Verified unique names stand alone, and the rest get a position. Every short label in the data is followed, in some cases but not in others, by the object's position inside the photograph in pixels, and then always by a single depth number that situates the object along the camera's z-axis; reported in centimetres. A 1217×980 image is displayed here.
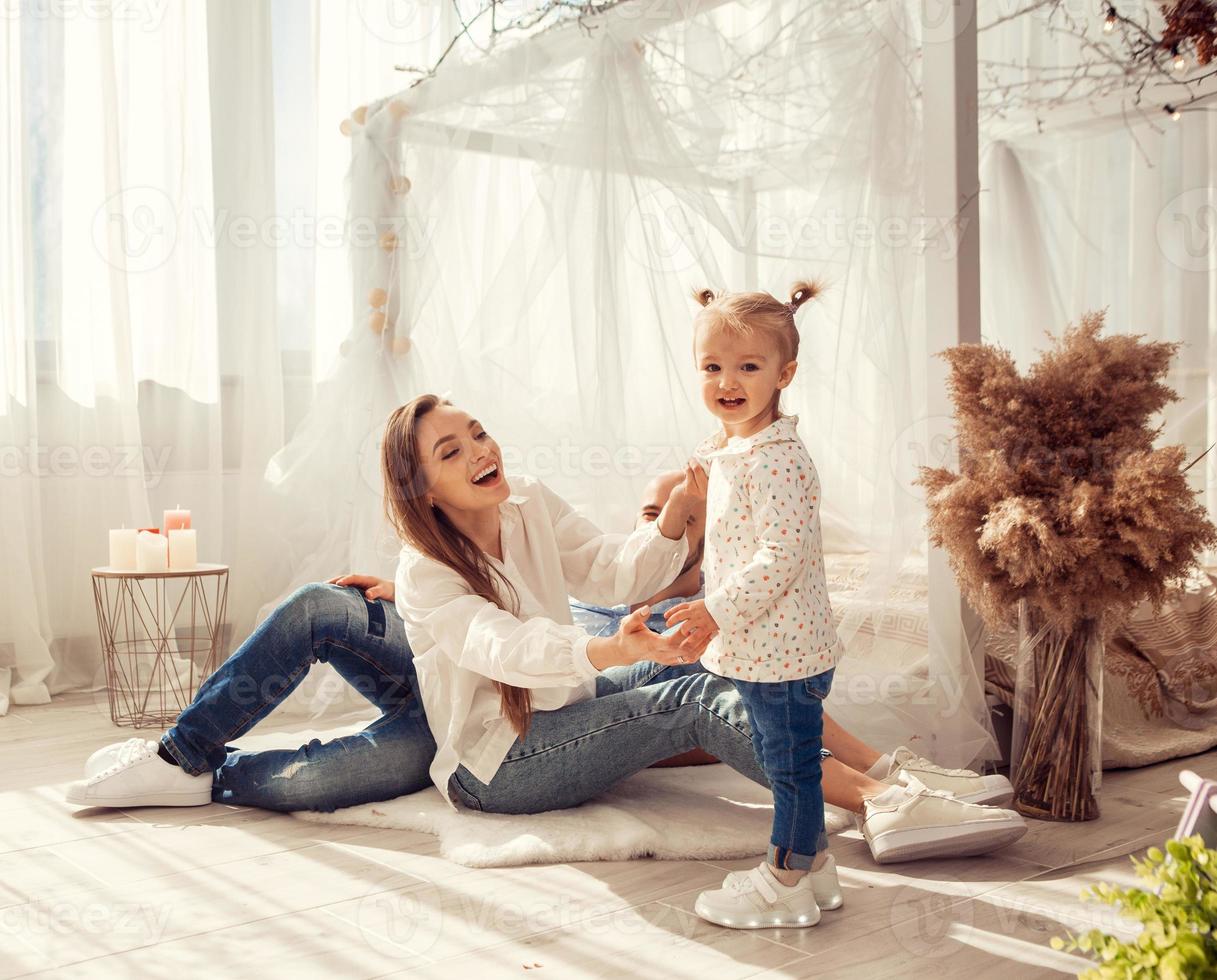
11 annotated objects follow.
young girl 142
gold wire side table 278
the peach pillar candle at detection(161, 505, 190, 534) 273
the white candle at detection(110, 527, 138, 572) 270
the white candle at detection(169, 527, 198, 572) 271
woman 178
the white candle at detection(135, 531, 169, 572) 268
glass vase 190
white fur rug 171
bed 219
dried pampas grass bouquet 179
